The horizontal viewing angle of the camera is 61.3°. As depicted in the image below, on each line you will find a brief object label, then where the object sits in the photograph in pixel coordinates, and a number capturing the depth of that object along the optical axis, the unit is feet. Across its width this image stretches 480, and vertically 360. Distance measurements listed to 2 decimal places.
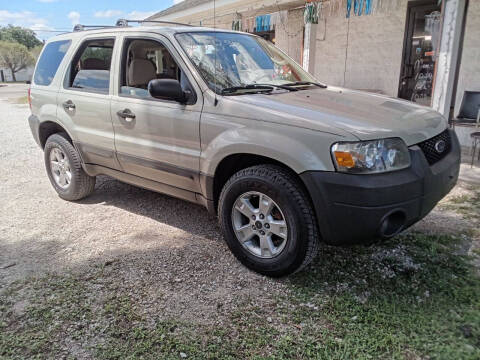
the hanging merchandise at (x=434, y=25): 25.24
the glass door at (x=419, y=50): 25.66
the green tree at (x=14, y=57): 184.65
